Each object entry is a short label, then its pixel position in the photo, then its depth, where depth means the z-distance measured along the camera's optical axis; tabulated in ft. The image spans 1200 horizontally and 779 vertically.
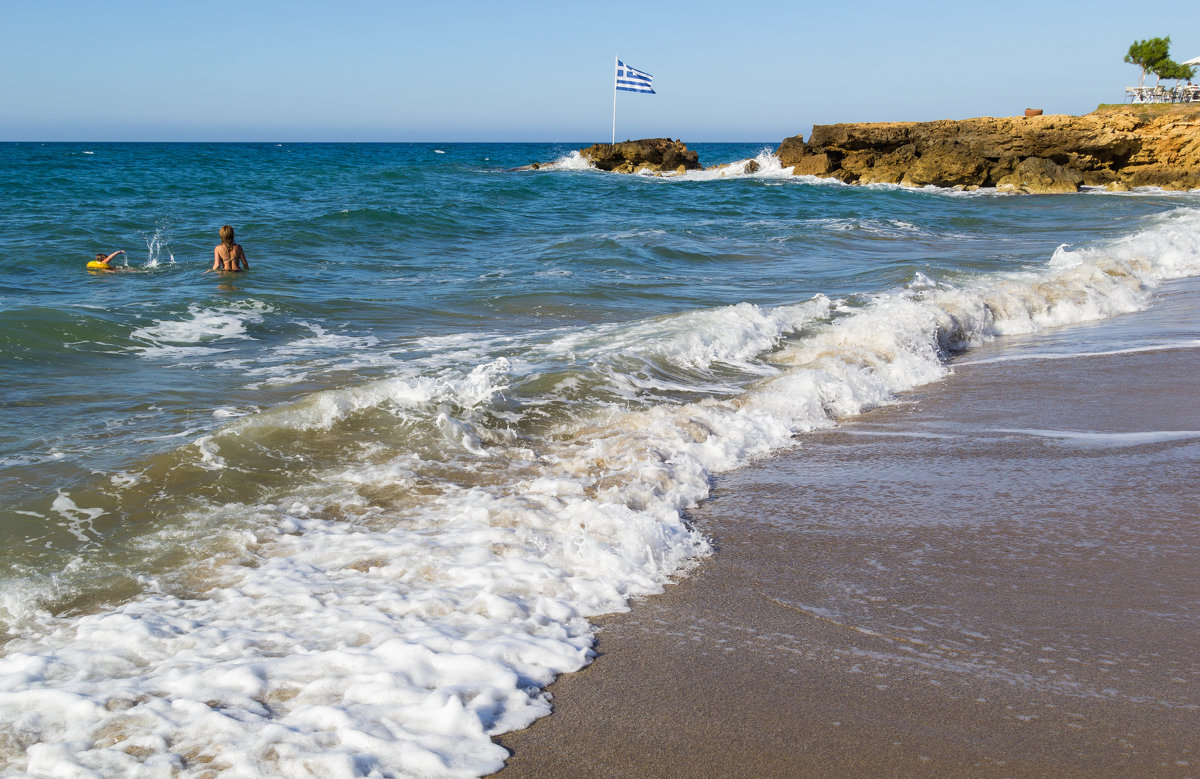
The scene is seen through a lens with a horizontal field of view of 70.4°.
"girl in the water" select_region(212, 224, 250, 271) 41.32
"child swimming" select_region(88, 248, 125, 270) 41.96
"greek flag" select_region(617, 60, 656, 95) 149.79
